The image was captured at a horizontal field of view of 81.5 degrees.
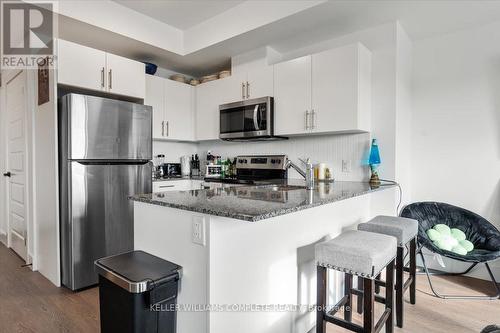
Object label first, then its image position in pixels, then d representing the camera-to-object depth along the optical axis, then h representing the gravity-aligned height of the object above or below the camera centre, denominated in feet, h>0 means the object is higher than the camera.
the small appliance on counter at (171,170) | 12.66 -0.46
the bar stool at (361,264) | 4.47 -1.69
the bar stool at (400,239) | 6.30 -1.79
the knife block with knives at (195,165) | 13.73 -0.27
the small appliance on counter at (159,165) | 12.33 -0.23
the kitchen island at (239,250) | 4.09 -1.48
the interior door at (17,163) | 10.41 -0.13
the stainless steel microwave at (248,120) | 10.06 +1.47
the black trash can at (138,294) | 3.90 -1.88
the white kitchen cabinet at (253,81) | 10.16 +2.87
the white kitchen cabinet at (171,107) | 11.43 +2.17
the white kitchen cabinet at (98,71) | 8.52 +2.85
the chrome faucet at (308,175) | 7.04 -0.37
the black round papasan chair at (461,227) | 7.54 -1.98
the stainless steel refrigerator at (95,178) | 7.97 -0.53
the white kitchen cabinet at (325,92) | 8.40 +2.10
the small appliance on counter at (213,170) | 12.16 -0.43
